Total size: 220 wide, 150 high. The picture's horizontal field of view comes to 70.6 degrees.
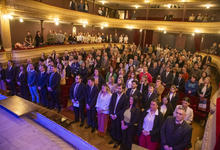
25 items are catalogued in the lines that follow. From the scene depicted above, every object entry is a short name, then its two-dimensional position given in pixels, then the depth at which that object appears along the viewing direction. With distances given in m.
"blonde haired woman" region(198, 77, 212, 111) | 5.65
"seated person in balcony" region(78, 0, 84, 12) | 15.82
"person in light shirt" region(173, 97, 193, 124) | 4.21
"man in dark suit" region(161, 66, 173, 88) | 7.30
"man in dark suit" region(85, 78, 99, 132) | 4.84
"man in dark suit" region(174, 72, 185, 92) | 6.91
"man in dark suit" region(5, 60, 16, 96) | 6.70
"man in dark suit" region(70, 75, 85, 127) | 5.02
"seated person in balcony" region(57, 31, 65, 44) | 13.55
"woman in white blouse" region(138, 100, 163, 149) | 3.63
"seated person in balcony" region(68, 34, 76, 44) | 14.86
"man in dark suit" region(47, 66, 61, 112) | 5.89
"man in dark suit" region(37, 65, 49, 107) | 6.05
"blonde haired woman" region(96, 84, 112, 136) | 4.52
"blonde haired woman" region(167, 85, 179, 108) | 4.95
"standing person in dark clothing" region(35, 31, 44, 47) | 11.44
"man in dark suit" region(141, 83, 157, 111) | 4.84
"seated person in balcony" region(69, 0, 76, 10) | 14.95
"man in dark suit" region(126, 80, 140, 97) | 4.77
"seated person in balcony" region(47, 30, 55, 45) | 13.09
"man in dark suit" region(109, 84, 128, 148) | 4.29
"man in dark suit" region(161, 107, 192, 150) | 3.06
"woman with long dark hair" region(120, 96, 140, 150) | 3.88
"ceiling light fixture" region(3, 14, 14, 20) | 9.38
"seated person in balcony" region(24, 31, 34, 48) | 11.00
